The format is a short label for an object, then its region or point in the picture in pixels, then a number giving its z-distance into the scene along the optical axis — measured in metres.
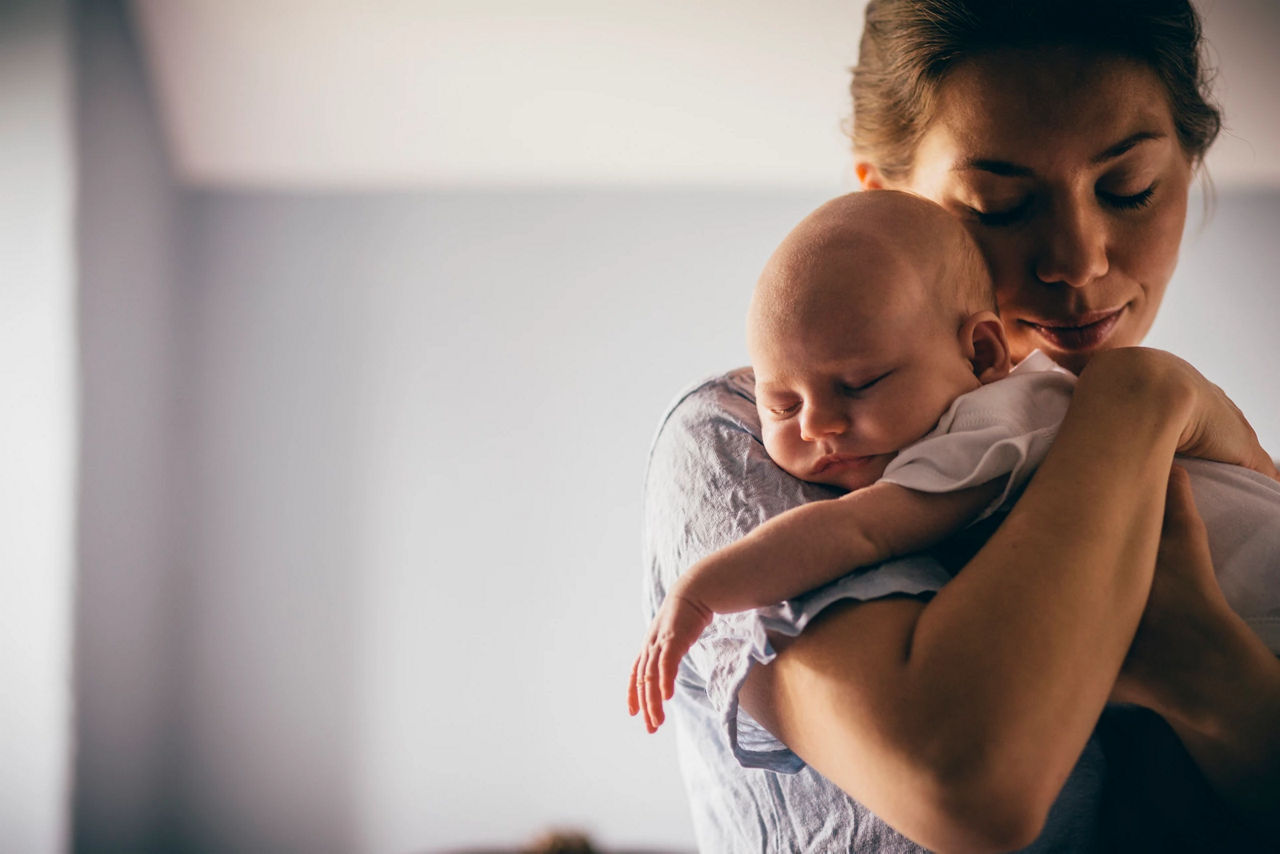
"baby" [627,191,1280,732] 0.65
